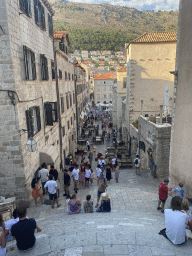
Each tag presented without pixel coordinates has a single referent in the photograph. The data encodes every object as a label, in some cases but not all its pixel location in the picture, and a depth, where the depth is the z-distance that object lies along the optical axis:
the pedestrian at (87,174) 10.48
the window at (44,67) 10.43
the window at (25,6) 7.60
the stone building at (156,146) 11.95
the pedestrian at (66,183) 8.73
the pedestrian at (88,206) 6.73
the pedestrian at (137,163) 13.00
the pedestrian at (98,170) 10.40
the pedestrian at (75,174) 9.53
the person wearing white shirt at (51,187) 7.20
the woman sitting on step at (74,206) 6.52
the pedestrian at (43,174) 8.44
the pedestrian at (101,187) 7.55
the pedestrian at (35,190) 7.64
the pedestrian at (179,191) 6.73
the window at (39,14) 9.67
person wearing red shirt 6.79
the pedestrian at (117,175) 11.69
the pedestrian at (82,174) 10.52
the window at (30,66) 8.06
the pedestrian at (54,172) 8.92
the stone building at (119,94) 28.56
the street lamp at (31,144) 7.29
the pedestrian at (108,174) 11.27
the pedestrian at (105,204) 6.46
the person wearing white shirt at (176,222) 4.14
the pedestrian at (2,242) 3.96
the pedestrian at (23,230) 3.98
